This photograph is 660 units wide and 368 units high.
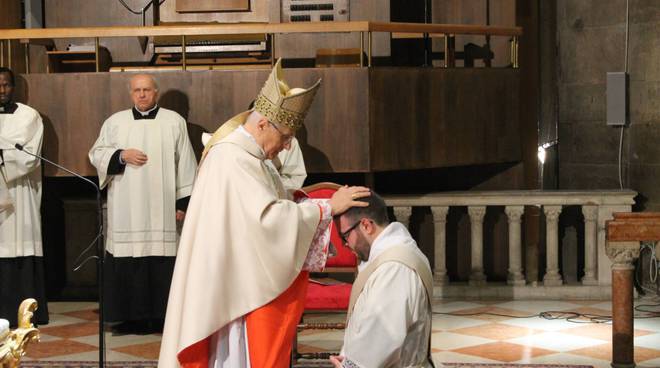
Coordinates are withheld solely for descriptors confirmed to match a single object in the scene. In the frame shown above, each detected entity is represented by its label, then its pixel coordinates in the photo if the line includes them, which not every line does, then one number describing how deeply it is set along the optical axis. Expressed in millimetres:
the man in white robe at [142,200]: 16453
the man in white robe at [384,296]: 8180
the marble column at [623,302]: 13203
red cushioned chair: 13195
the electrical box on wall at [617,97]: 20516
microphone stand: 11969
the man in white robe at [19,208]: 16500
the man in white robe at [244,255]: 9789
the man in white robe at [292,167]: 16547
